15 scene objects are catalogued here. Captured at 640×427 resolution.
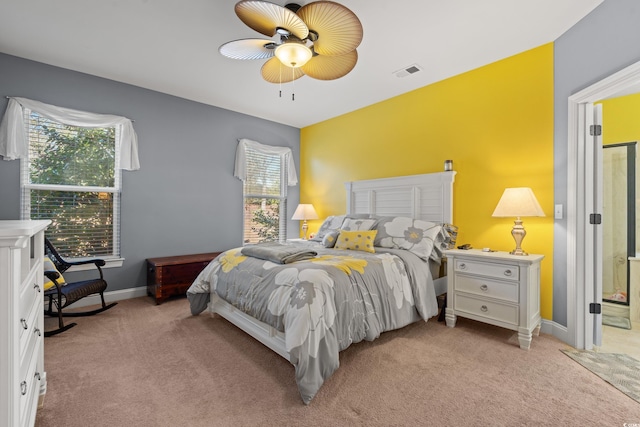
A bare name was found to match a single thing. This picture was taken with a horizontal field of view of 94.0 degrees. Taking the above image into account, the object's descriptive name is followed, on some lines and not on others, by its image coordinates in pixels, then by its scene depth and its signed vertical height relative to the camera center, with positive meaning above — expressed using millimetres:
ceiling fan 1813 +1218
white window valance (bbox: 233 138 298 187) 4598 +955
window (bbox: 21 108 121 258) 3160 +324
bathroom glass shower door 3234 -17
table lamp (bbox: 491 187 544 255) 2547 +76
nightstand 2434 -649
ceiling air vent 3227 +1602
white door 2387 -45
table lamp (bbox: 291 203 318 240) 4867 +21
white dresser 925 -432
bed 1878 -531
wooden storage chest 3502 -737
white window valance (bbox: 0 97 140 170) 2943 +967
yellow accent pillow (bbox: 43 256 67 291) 2780 -619
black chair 2709 -739
